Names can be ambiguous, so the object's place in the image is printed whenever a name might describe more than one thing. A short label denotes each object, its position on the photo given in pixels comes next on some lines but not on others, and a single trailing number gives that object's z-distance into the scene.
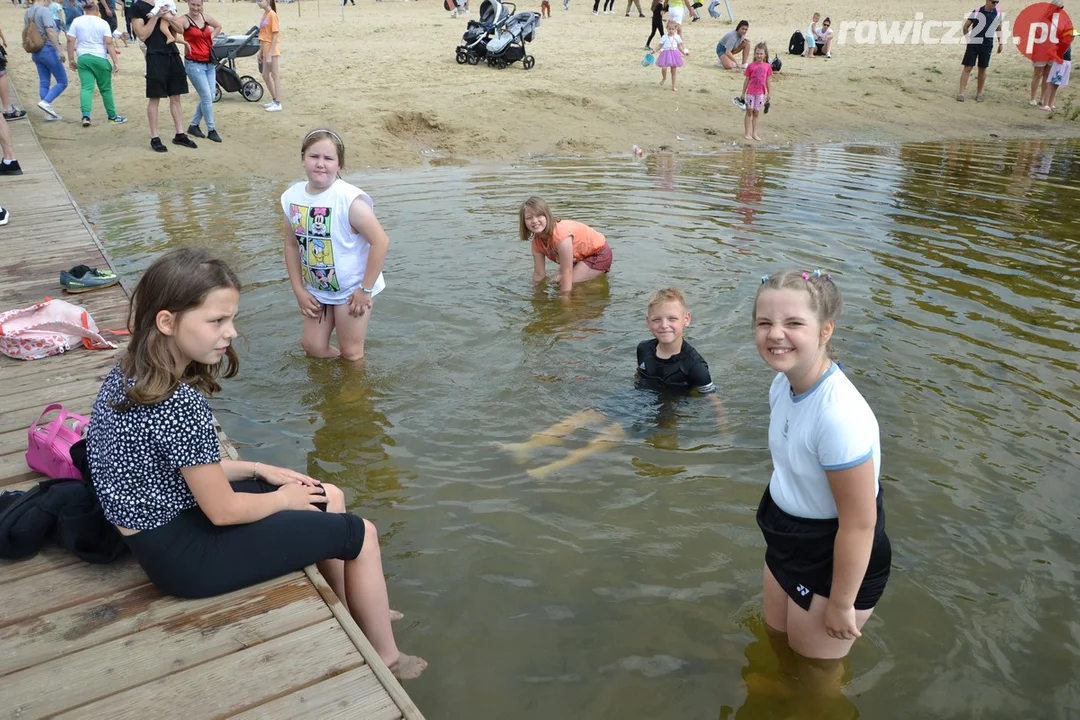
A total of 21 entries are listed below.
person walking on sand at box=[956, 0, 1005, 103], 19.84
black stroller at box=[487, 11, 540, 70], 20.81
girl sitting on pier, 2.81
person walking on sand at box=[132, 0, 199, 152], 12.23
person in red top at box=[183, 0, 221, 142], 13.01
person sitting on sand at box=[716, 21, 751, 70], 22.30
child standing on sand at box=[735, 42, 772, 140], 16.77
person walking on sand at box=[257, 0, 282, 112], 15.61
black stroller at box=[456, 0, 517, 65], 21.45
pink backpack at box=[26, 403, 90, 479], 3.85
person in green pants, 13.52
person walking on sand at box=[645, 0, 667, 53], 24.97
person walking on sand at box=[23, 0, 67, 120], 14.23
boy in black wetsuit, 5.39
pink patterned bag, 5.50
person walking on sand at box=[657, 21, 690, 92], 19.62
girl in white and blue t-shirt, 2.63
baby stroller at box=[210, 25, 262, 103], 16.38
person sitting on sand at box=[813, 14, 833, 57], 25.69
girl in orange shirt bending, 7.68
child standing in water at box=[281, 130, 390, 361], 5.56
